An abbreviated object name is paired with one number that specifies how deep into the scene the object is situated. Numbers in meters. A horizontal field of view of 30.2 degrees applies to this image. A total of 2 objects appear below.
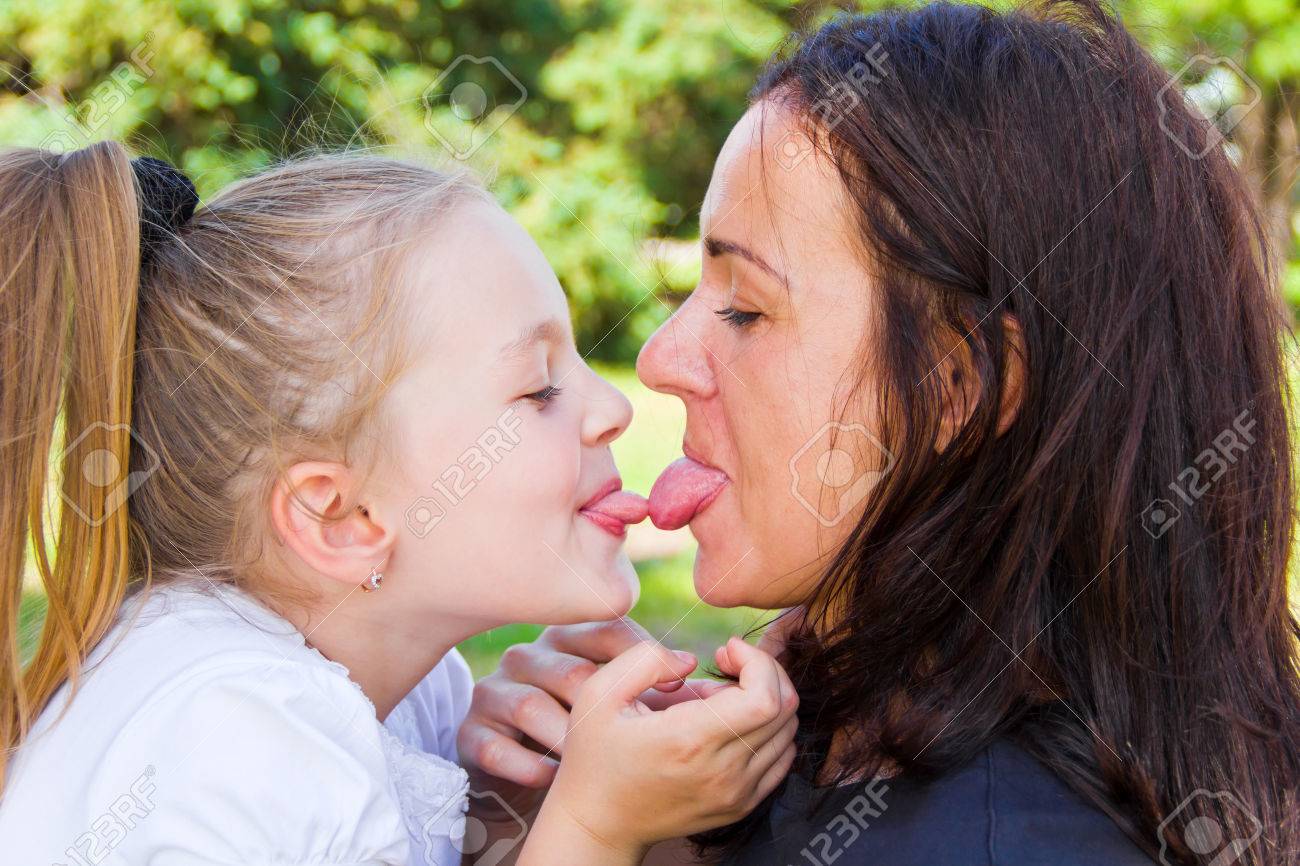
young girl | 0.79
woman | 0.77
